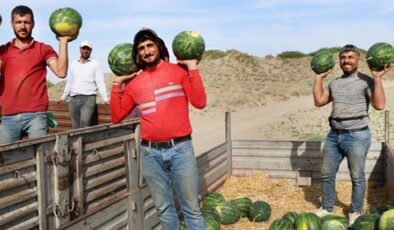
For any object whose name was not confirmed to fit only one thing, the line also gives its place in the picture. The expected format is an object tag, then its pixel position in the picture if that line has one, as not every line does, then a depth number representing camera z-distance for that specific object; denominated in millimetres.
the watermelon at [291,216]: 6811
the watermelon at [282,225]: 6508
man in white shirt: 8188
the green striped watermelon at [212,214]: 6820
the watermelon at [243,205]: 7629
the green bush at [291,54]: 70000
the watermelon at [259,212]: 7473
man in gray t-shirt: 6965
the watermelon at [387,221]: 5379
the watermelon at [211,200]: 7598
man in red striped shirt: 4656
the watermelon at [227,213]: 7285
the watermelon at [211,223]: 6424
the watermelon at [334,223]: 6184
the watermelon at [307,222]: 6285
